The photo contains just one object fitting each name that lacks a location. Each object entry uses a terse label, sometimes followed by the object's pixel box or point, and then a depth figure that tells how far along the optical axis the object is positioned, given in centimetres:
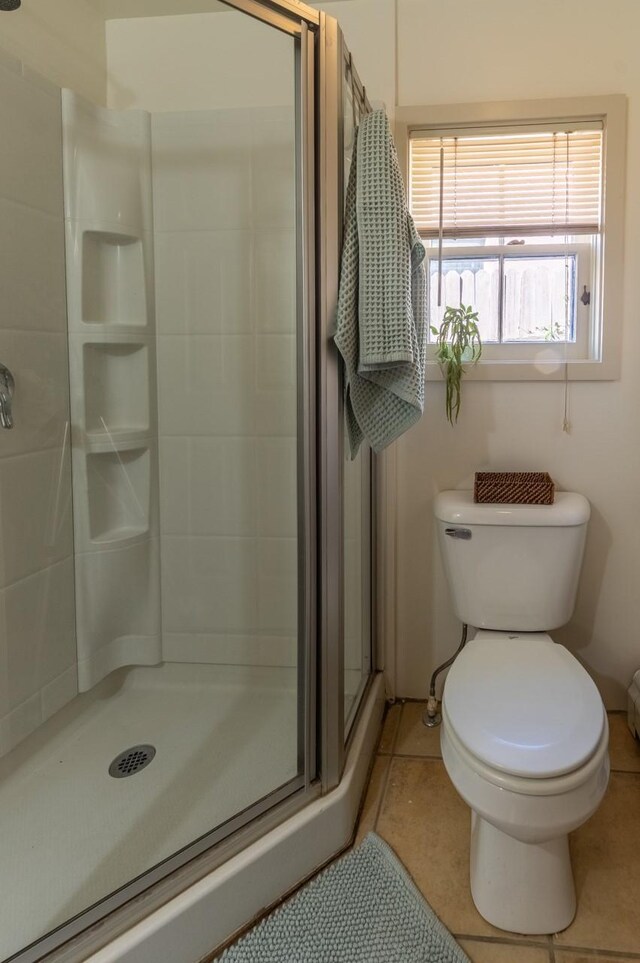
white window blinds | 187
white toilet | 115
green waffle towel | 133
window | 184
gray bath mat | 120
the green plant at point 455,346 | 188
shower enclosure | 127
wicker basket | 173
